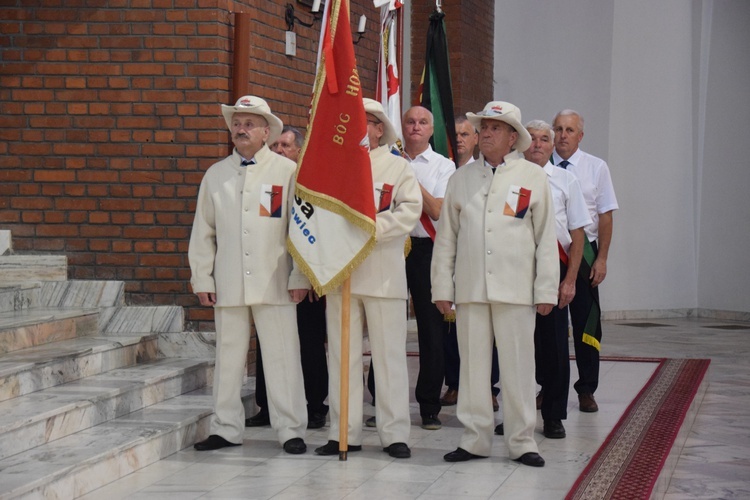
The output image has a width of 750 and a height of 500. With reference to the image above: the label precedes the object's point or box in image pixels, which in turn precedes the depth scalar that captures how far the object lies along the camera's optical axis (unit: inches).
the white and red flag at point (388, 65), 319.3
